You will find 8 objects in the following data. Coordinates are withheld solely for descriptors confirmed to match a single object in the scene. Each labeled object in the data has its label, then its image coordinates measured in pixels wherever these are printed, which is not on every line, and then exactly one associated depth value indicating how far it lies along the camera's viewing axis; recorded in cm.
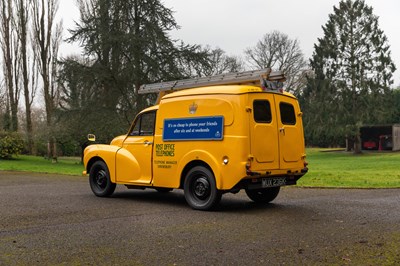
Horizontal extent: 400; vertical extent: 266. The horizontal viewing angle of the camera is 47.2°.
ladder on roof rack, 889
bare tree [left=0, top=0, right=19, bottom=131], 3484
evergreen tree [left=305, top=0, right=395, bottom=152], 4528
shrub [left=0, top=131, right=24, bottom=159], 2948
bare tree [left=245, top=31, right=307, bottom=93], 5115
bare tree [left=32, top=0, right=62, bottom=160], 3309
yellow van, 827
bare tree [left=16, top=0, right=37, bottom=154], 3388
